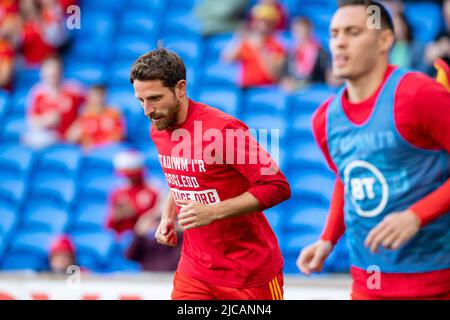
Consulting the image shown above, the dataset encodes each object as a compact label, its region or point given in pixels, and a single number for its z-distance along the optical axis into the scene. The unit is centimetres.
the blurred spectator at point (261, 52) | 1670
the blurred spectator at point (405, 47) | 1487
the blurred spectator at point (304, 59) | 1608
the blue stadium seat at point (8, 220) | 1584
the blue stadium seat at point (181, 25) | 1969
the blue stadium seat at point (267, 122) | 1594
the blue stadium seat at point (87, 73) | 1911
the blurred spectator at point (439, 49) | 1445
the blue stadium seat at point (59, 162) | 1691
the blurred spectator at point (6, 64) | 1936
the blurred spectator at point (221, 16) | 1894
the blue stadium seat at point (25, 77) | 1994
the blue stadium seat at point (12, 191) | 1659
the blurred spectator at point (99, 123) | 1691
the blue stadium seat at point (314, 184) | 1478
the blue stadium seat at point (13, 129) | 1811
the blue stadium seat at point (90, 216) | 1570
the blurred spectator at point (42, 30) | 1986
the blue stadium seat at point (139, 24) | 2008
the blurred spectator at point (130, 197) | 1409
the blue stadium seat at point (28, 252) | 1524
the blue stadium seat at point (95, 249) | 1471
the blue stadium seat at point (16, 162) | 1714
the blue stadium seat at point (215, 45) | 1878
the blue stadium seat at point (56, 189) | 1656
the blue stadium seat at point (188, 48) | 1862
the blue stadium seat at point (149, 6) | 2050
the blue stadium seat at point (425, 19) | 1675
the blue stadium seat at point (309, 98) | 1608
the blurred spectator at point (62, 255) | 1330
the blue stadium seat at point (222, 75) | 1787
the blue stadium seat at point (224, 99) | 1669
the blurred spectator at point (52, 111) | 1744
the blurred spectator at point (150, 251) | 1245
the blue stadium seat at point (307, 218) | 1425
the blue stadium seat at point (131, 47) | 1947
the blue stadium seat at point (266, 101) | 1648
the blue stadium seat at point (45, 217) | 1584
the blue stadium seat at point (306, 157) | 1530
